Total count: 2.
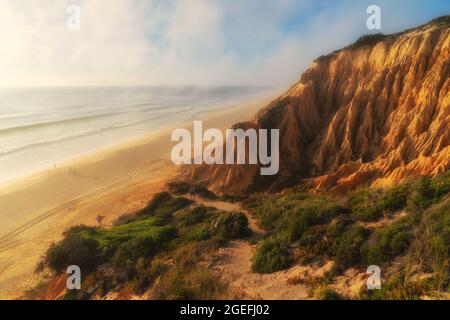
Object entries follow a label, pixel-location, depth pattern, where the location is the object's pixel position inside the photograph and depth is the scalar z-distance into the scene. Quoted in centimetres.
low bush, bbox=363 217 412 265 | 901
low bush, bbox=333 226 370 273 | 933
